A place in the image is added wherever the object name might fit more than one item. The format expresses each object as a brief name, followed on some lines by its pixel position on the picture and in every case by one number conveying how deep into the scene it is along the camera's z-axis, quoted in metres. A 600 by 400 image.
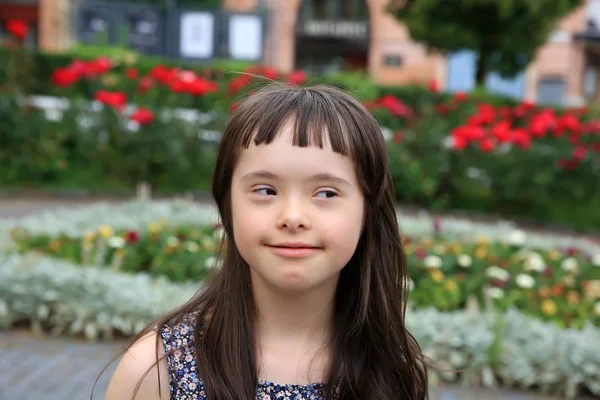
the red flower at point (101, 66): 8.47
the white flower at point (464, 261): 4.73
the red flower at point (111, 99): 7.69
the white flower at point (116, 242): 4.68
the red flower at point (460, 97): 9.59
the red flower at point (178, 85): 8.17
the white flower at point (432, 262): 4.57
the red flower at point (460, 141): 7.32
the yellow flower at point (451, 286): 4.39
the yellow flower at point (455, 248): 5.03
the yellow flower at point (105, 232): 4.77
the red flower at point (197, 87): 8.20
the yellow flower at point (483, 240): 5.23
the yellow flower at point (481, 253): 4.91
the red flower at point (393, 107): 8.71
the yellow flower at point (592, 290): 4.47
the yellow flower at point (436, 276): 4.46
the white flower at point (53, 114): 8.73
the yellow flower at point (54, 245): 4.85
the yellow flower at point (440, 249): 4.97
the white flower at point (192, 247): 4.86
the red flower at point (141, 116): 7.58
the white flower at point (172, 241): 4.91
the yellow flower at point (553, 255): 5.12
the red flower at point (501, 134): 7.02
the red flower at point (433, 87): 10.47
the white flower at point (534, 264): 4.69
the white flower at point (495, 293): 4.30
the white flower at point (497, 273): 4.50
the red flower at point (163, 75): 8.51
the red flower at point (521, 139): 7.26
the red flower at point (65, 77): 8.28
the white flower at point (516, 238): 5.28
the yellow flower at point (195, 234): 5.20
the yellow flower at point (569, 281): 4.64
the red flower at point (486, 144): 7.42
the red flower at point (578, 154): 7.71
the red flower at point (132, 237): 4.79
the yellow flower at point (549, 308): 4.26
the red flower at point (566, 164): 7.80
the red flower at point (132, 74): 8.98
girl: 1.29
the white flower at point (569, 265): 4.82
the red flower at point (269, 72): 8.62
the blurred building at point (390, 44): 26.33
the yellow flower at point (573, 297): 4.42
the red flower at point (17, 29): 8.68
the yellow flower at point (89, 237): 4.81
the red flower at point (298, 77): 8.73
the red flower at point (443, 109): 9.52
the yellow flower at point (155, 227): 5.17
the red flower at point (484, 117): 7.77
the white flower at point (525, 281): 4.45
